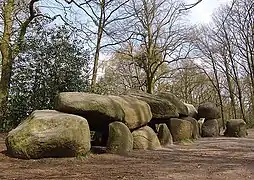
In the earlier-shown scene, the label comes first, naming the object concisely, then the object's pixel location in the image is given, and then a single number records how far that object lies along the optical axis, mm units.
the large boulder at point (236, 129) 16297
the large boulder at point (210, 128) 16719
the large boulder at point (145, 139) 10047
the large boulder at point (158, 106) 12148
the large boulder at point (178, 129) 12656
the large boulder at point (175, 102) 13547
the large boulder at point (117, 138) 8812
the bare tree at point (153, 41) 23688
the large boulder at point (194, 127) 14200
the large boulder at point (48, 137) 7293
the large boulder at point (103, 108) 8531
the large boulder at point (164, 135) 11503
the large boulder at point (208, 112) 16969
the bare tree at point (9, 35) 12352
